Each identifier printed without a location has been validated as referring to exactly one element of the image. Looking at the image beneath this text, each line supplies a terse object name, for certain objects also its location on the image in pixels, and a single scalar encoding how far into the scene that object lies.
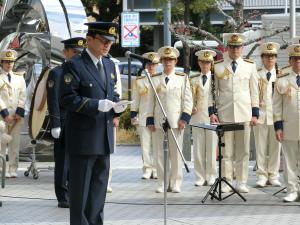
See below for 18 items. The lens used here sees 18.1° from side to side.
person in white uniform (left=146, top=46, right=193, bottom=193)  13.41
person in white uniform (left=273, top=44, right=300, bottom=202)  12.45
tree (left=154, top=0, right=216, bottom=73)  23.86
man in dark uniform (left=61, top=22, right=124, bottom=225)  8.82
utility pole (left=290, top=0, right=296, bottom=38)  20.56
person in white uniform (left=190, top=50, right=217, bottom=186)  14.42
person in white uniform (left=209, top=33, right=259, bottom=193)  13.24
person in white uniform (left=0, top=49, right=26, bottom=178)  15.20
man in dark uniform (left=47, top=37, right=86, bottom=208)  12.24
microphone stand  9.73
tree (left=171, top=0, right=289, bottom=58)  20.36
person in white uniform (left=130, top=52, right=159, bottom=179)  15.14
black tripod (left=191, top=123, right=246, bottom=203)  12.35
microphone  9.35
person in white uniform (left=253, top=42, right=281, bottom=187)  14.42
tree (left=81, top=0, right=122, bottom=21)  45.22
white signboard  23.64
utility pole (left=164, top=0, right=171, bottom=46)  23.76
